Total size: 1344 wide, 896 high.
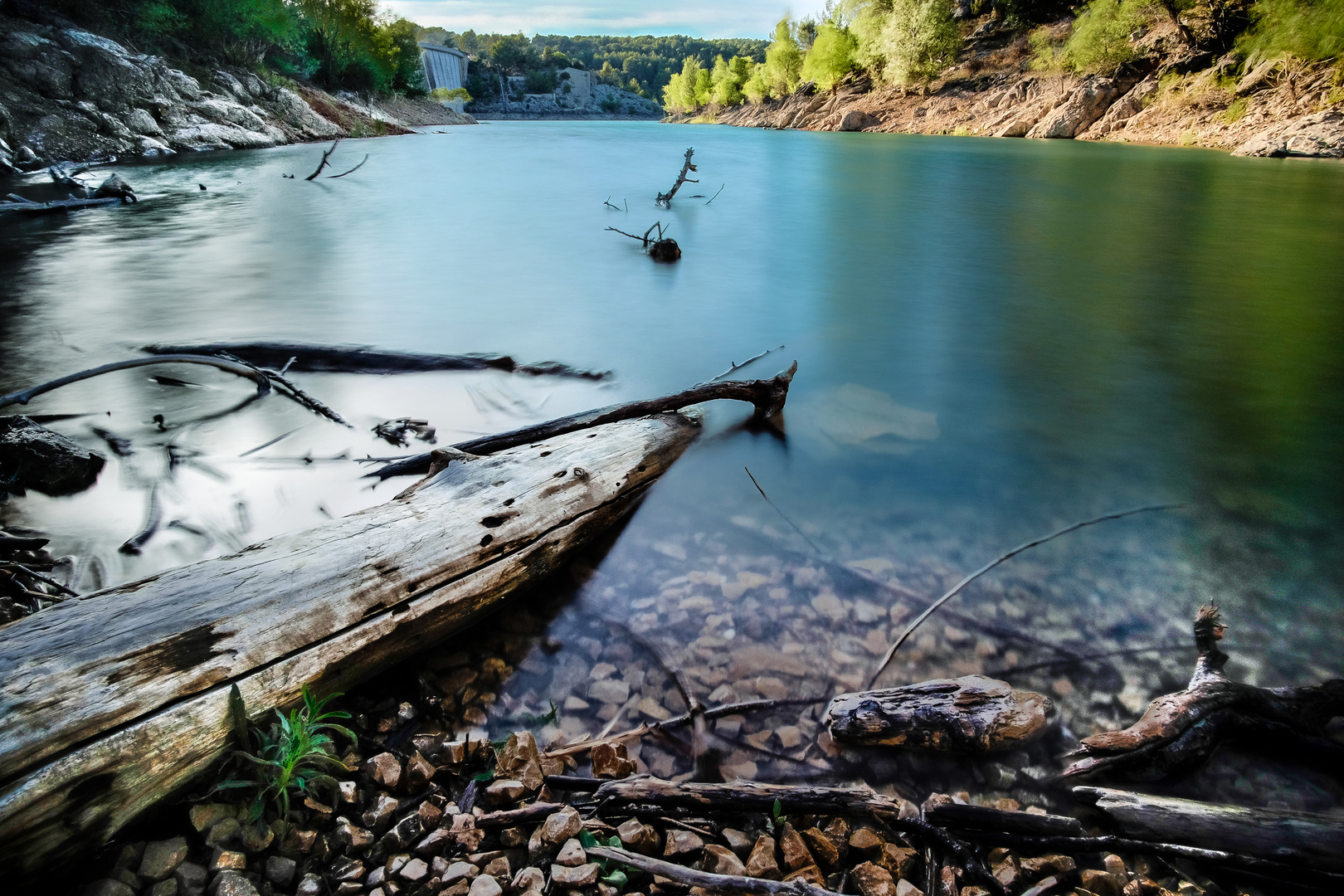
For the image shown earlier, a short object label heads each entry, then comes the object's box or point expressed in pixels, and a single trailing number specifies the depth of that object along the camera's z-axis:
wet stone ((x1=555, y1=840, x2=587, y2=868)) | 1.69
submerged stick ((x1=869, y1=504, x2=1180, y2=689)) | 2.61
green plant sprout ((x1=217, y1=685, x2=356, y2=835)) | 1.75
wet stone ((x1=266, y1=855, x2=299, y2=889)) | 1.61
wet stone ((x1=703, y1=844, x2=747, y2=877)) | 1.69
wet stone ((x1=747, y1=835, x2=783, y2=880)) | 1.70
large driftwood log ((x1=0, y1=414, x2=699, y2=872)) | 1.50
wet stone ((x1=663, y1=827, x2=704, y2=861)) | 1.74
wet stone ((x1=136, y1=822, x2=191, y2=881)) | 1.54
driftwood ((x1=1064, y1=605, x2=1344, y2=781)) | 2.09
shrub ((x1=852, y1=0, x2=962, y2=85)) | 50.62
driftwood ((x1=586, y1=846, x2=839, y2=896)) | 1.60
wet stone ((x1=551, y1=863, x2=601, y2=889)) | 1.63
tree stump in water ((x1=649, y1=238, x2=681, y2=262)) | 10.02
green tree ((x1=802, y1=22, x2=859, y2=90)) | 65.25
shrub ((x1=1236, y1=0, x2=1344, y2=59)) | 25.36
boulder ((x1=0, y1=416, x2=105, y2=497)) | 3.29
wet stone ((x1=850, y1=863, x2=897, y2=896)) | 1.68
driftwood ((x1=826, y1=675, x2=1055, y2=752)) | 2.15
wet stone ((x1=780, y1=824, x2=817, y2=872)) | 1.75
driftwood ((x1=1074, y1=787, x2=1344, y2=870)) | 1.75
